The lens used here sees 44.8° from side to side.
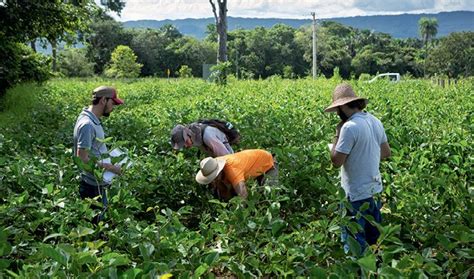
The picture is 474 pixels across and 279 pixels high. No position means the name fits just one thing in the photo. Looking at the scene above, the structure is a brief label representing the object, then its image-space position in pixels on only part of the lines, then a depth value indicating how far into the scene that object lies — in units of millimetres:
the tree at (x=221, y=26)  25616
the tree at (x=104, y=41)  61719
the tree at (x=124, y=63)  51875
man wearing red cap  4195
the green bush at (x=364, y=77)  19328
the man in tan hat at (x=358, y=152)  3744
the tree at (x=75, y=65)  52062
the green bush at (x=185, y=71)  53462
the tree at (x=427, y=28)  131375
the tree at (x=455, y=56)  68812
